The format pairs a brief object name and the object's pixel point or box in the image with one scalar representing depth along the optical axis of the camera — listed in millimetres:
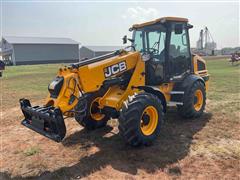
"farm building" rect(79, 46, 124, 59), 54873
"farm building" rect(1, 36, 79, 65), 42066
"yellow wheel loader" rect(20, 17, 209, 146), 3593
